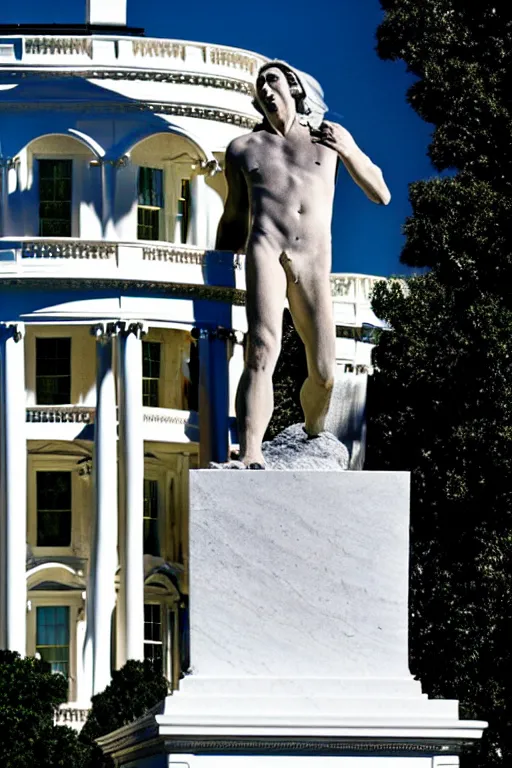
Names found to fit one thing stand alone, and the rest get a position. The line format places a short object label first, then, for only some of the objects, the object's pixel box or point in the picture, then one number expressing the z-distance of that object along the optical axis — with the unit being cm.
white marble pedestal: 2545
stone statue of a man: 2681
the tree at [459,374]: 4888
